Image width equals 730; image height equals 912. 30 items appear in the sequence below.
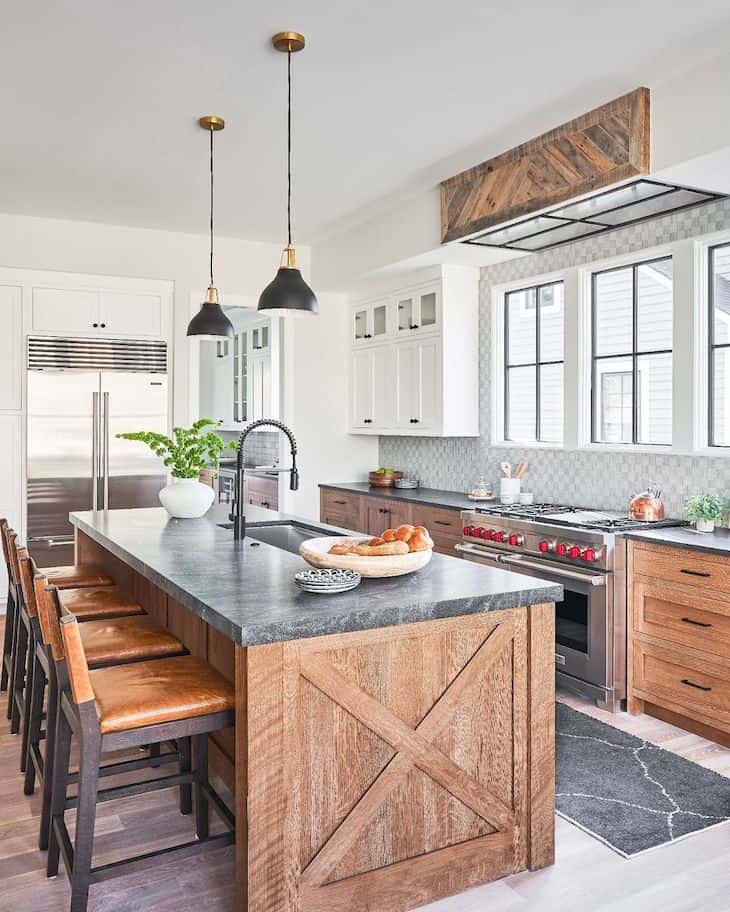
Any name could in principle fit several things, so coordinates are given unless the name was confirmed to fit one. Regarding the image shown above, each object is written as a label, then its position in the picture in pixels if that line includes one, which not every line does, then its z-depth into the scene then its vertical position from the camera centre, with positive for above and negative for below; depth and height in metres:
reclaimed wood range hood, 3.71 +1.29
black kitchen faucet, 3.35 -0.18
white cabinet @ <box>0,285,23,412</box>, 6.01 +0.70
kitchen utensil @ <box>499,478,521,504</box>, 5.32 -0.30
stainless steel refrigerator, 6.12 +0.09
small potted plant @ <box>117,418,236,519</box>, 4.07 -0.14
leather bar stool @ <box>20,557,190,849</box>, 2.41 -0.71
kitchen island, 2.10 -0.81
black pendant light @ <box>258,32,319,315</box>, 3.37 +0.62
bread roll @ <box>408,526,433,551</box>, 2.63 -0.32
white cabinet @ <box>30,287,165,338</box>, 6.12 +0.99
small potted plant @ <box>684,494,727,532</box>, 3.92 -0.33
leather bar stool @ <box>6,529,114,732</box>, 3.38 -0.80
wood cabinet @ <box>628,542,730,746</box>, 3.48 -0.87
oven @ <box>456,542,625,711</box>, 3.93 -0.93
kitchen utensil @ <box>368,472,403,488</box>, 6.86 -0.31
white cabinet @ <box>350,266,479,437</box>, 5.82 +0.64
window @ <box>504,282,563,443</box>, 5.36 +0.53
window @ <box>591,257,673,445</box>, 4.55 +0.52
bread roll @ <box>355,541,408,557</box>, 2.56 -0.34
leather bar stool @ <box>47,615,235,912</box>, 2.12 -0.75
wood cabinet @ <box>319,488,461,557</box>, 5.29 -0.54
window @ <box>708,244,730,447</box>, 4.18 +0.50
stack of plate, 2.35 -0.41
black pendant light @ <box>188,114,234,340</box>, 4.46 +0.66
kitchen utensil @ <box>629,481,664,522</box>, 4.27 -0.34
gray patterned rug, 2.80 -1.32
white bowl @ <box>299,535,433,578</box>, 2.52 -0.38
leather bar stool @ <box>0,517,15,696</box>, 3.92 -0.98
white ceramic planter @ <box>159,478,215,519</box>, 4.06 -0.28
